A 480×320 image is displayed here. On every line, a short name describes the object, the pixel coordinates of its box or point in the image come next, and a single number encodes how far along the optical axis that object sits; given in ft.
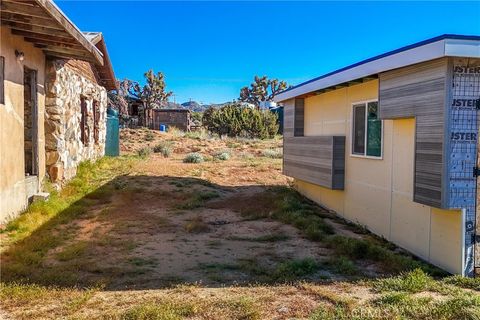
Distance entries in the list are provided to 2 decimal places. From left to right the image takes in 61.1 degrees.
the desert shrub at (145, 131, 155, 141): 82.82
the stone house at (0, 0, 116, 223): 21.48
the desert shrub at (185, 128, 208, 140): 89.63
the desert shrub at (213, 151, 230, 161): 60.29
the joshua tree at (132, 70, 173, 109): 147.84
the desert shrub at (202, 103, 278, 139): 104.17
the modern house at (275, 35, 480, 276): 16.31
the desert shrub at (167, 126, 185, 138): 91.21
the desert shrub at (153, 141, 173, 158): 62.96
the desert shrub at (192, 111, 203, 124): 151.98
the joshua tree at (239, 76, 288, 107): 173.17
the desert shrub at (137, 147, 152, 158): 60.85
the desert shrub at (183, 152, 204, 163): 54.77
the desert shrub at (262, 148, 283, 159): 67.15
